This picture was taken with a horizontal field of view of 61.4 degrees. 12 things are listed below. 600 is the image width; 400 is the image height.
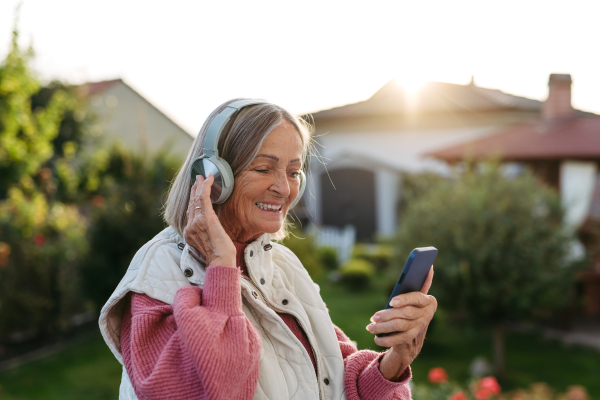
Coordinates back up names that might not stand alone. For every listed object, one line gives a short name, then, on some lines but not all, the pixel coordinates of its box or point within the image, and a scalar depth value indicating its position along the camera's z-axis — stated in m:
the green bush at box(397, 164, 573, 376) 6.04
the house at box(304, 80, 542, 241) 15.68
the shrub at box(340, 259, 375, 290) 10.52
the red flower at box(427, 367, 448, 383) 4.22
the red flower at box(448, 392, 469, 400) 3.71
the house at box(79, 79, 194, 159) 19.52
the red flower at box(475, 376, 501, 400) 3.87
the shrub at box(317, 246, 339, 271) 12.39
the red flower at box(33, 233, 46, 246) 6.93
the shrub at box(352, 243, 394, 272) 12.14
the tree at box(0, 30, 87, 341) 6.52
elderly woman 1.25
